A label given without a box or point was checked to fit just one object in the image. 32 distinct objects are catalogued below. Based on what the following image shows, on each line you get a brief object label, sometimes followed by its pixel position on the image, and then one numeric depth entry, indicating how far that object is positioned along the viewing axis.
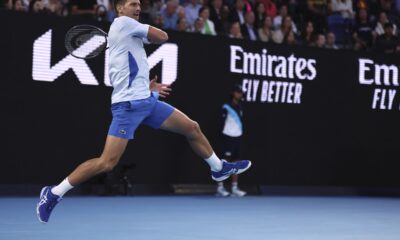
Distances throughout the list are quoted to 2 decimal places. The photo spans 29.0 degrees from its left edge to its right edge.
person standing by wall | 13.70
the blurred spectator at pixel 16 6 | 12.03
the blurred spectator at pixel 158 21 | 13.23
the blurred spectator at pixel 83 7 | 12.73
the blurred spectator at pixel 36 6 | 12.21
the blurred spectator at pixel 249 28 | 14.93
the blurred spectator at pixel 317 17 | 16.36
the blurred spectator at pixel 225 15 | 14.95
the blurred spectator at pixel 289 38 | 14.84
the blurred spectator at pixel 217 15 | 14.73
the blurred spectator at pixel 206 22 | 14.10
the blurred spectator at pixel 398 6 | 17.37
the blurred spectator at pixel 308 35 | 15.52
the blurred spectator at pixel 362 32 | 16.11
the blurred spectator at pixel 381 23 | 16.51
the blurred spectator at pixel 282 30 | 15.12
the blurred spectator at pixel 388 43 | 15.92
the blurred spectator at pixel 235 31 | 14.24
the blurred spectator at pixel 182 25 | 13.55
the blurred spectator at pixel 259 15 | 15.49
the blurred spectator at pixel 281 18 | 15.55
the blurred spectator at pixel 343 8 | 17.05
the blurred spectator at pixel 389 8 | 17.20
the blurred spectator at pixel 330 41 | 15.50
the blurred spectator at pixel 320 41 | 15.28
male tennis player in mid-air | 6.87
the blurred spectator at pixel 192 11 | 14.34
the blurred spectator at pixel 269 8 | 16.05
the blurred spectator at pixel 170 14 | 13.70
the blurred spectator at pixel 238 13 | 15.09
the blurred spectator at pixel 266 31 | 14.98
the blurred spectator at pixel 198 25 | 13.90
